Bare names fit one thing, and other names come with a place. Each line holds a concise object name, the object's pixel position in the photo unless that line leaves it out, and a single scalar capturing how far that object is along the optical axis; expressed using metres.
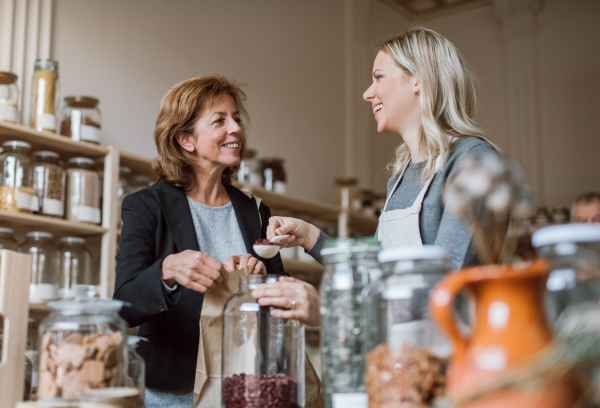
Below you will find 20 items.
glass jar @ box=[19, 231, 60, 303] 2.35
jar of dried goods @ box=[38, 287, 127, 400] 0.88
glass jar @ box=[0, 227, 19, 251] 2.30
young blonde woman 1.31
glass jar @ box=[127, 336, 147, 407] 1.11
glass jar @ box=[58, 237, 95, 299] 2.54
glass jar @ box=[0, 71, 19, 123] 2.38
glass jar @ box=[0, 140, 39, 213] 2.32
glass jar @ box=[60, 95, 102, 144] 2.61
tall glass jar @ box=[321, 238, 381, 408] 0.84
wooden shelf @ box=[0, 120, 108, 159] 2.36
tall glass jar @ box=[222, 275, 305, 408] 0.99
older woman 1.31
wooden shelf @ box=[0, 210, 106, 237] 2.30
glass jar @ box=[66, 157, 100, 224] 2.53
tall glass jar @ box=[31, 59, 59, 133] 2.50
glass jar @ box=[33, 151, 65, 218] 2.44
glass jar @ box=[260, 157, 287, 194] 3.61
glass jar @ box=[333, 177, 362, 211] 4.17
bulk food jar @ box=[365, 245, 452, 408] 0.72
